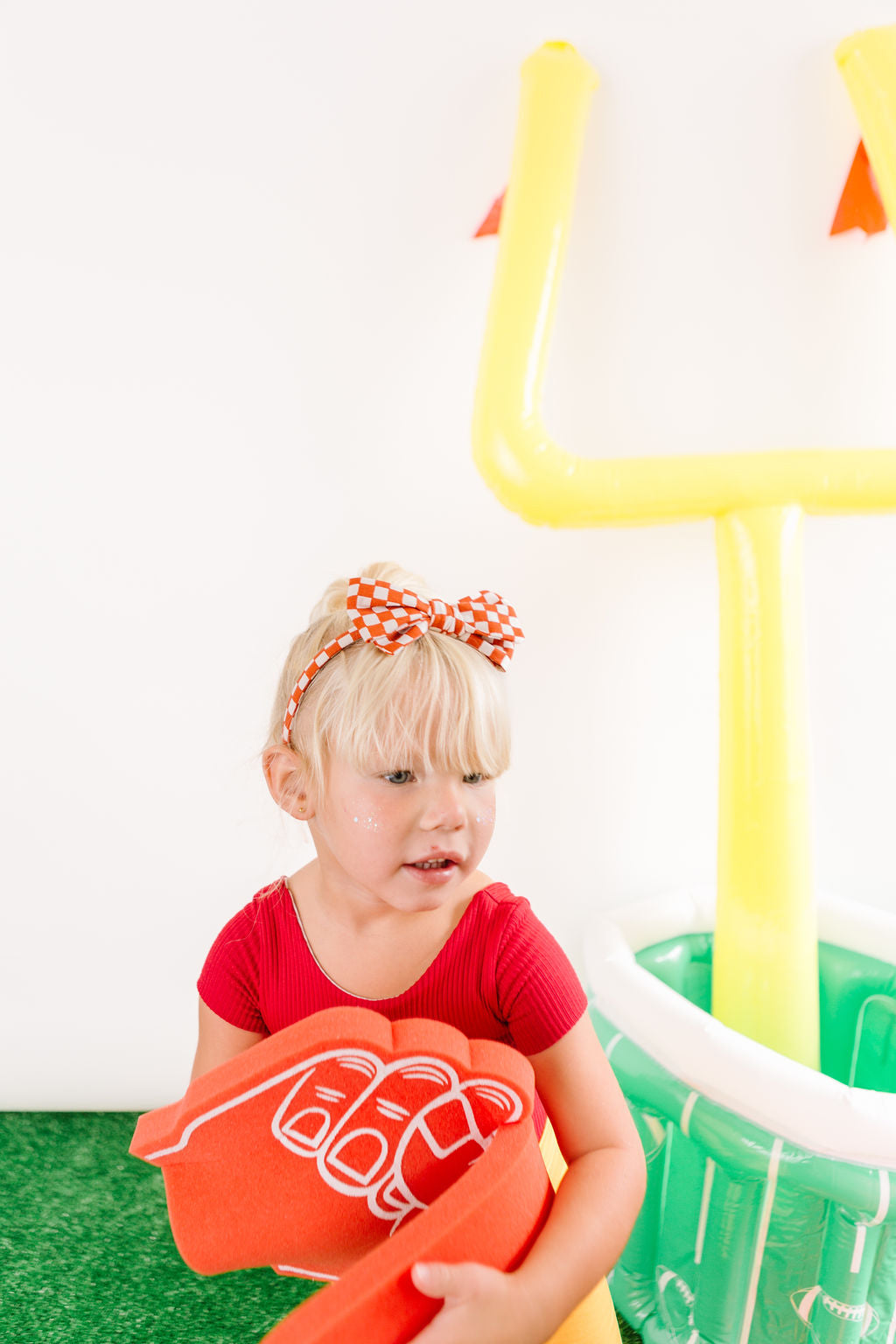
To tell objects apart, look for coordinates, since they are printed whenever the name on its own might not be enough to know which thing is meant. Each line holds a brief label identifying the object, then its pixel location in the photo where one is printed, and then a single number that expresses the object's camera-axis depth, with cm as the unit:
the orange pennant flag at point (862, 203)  138
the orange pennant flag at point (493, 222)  141
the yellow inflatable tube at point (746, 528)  123
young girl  86
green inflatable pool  100
